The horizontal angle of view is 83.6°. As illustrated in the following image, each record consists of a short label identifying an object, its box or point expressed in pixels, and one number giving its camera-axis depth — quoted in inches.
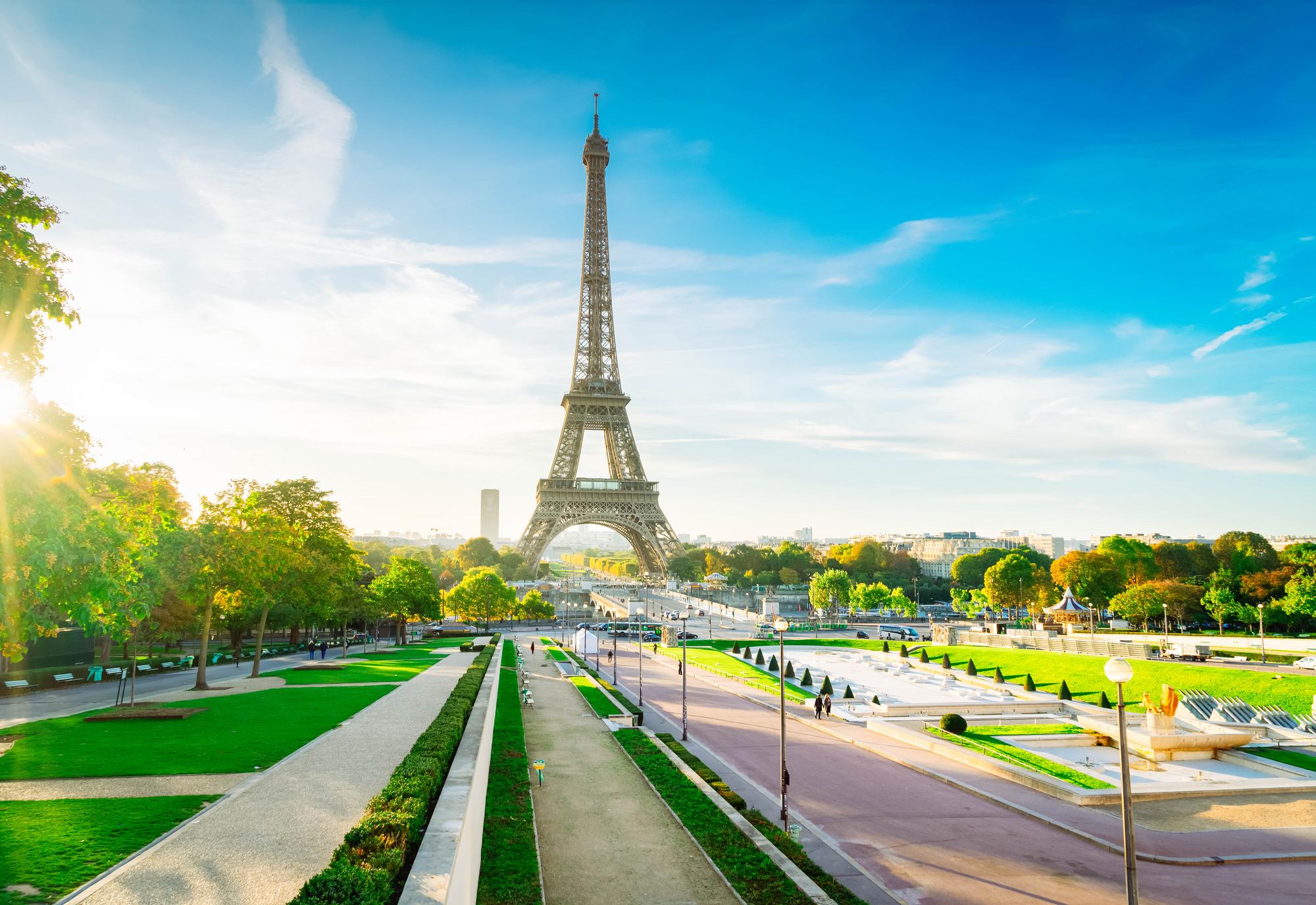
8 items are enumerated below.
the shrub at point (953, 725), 1264.8
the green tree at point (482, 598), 3280.0
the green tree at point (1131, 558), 3533.5
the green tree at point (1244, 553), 3208.7
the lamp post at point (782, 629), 732.0
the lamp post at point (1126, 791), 418.9
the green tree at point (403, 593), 2532.0
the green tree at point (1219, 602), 2620.6
